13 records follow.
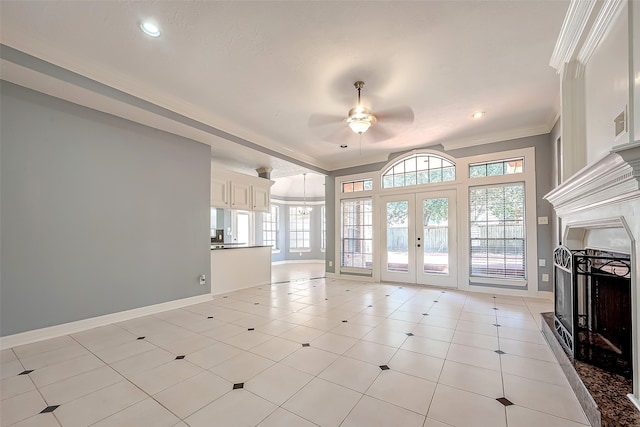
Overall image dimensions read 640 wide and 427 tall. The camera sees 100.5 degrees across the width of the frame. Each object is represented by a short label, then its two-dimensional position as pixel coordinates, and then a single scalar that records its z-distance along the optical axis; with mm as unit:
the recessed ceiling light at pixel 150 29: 2385
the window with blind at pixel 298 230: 11117
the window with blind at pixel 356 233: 6727
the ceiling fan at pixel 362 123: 3429
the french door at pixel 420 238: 5602
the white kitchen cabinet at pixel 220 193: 5273
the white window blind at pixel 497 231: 4953
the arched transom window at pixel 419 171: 5754
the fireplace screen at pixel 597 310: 2068
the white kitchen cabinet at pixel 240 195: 5699
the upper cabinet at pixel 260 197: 6195
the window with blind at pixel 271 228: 10336
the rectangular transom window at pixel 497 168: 5016
